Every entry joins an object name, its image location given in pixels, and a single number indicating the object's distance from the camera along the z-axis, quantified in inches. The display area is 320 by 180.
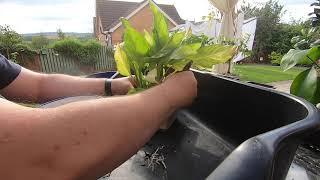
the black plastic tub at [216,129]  14.8
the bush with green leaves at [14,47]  341.7
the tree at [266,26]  607.7
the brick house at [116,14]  651.0
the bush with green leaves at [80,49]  397.8
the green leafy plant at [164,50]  19.7
